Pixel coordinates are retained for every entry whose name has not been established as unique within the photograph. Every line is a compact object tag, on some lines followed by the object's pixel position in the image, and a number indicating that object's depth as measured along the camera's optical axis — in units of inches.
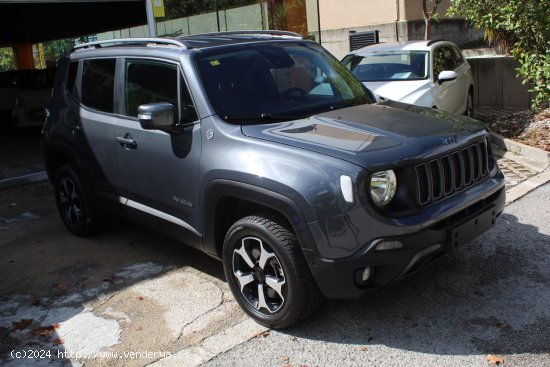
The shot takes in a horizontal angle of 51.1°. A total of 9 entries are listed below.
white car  317.7
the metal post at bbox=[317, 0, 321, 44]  657.6
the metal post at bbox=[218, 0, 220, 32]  568.1
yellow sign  396.6
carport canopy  628.4
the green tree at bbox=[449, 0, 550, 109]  331.3
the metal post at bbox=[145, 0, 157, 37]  390.6
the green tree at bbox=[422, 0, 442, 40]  462.9
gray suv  132.6
